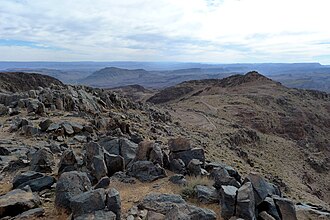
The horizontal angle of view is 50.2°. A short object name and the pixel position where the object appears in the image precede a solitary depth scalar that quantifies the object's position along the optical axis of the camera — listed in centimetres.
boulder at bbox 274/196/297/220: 819
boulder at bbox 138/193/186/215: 796
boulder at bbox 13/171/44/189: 945
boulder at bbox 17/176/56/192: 923
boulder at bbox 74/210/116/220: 701
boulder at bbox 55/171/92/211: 806
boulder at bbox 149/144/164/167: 1141
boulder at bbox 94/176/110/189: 950
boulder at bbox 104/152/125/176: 1088
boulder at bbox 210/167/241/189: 940
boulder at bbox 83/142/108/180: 1023
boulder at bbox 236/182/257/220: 773
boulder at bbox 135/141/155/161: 1156
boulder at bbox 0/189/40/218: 776
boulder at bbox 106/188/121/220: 745
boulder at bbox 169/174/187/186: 1013
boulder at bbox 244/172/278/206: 841
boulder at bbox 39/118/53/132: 1670
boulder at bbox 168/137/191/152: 1228
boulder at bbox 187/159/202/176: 1094
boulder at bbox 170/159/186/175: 1125
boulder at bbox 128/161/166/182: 1065
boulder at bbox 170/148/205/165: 1195
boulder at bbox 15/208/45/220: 761
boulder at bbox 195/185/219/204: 888
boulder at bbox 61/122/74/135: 1655
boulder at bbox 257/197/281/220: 830
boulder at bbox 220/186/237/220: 792
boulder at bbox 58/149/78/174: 1055
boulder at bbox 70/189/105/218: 728
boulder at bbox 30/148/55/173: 1084
